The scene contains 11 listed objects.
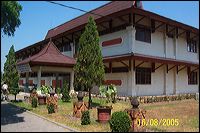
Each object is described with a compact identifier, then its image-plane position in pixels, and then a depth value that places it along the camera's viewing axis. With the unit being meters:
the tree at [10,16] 12.53
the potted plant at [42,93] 20.14
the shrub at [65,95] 21.56
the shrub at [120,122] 10.19
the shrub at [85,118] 12.13
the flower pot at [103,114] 12.74
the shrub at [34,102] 18.23
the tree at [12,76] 22.23
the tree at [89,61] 17.27
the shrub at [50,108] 15.42
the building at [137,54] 23.78
